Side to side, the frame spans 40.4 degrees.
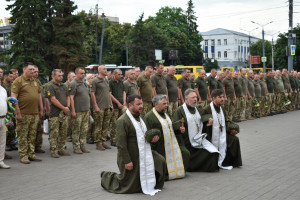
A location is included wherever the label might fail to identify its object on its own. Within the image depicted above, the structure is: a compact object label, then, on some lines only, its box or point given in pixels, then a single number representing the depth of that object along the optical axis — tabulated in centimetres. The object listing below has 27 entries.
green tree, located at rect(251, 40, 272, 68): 9459
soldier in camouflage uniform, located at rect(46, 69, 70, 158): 932
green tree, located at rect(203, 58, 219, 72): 7731
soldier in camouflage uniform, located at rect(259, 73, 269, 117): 1870
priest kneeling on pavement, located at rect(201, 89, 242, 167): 806
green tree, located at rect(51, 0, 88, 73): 3959
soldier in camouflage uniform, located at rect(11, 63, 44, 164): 862
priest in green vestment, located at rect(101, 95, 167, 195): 626
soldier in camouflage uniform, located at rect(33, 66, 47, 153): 1009
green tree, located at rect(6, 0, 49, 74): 3675
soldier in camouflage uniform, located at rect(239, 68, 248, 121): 1689
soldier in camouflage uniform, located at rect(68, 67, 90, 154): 983
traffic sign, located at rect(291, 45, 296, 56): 2710
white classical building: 11206
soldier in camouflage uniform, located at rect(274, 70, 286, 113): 1998
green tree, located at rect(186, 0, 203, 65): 7299
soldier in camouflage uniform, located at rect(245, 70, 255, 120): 1745
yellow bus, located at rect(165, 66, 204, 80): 3856
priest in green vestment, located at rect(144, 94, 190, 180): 710
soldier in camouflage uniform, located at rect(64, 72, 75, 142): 1100
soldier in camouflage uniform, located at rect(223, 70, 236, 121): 1580
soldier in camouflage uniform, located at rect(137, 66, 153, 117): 1216
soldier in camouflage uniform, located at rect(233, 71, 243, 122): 1641
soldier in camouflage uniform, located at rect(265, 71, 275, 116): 1937
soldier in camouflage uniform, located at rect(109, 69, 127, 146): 1102
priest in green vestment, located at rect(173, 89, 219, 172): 764
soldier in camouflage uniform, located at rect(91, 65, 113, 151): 1042
